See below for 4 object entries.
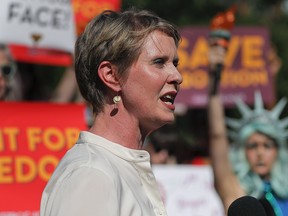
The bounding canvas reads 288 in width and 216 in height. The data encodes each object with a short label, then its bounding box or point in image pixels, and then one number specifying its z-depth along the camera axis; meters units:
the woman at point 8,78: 6.78
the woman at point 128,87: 3.38
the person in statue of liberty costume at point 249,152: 6.60
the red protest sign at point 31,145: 6.13
